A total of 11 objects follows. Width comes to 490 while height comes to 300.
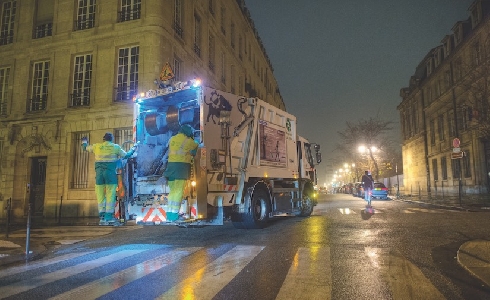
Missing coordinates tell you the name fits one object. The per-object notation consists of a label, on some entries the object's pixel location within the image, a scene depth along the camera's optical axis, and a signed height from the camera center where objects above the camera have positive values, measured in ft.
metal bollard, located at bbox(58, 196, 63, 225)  47.43 -3.35
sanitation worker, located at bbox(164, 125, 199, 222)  22.69 +1.30
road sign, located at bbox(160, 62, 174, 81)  27.35 +9.04
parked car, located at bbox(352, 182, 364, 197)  102.49 -0.84
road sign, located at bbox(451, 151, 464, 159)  52.74 +4.95
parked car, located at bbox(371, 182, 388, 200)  87.81 -1.21
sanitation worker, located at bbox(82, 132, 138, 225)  24.76 +0.62
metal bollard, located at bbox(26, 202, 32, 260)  21.67 -3.46
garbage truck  24.32 +2.28
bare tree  137.59 +20.90
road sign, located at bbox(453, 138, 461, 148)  52.91 +6.75
